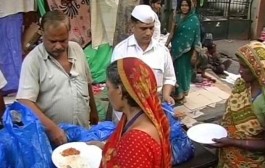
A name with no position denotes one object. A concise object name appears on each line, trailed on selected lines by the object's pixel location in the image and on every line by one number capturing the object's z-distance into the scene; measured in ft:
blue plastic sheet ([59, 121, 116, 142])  8.89
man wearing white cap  10.82
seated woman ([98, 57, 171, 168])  5.94
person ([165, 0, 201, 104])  18.79
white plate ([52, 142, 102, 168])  7.57
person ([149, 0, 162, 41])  20.52
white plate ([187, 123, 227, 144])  9.14
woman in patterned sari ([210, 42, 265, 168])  8.42
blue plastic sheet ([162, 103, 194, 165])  9.12
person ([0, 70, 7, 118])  9.45
